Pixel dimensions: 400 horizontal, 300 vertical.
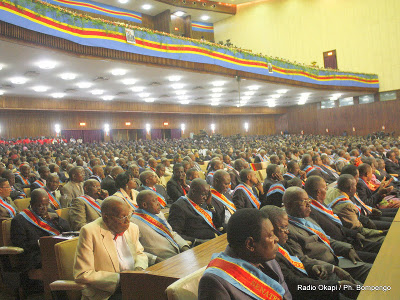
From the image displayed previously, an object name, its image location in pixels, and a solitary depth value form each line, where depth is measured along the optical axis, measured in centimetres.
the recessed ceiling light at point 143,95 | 2064
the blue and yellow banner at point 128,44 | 878
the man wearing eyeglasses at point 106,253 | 261
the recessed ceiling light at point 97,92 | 1860
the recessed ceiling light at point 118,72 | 1348
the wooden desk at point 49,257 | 318
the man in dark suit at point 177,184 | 552
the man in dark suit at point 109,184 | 568
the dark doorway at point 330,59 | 2861
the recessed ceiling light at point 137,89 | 1797
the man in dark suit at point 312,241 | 294
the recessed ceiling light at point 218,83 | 1758
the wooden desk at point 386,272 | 186
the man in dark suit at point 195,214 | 376
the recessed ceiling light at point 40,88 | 1634
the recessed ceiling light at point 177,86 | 1766
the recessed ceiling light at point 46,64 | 1154
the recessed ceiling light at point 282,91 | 2228
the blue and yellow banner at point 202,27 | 3246
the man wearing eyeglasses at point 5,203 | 446
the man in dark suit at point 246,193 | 471
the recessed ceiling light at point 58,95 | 1882
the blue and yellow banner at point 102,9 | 2298
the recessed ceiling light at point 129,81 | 1561
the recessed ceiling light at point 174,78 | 1556
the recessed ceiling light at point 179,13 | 2898
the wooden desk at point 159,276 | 225
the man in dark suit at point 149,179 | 495
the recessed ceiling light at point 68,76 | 1381
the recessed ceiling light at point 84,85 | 1609
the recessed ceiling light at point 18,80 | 1398
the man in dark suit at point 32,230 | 366
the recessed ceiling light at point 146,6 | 2578
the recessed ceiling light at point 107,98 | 2107
